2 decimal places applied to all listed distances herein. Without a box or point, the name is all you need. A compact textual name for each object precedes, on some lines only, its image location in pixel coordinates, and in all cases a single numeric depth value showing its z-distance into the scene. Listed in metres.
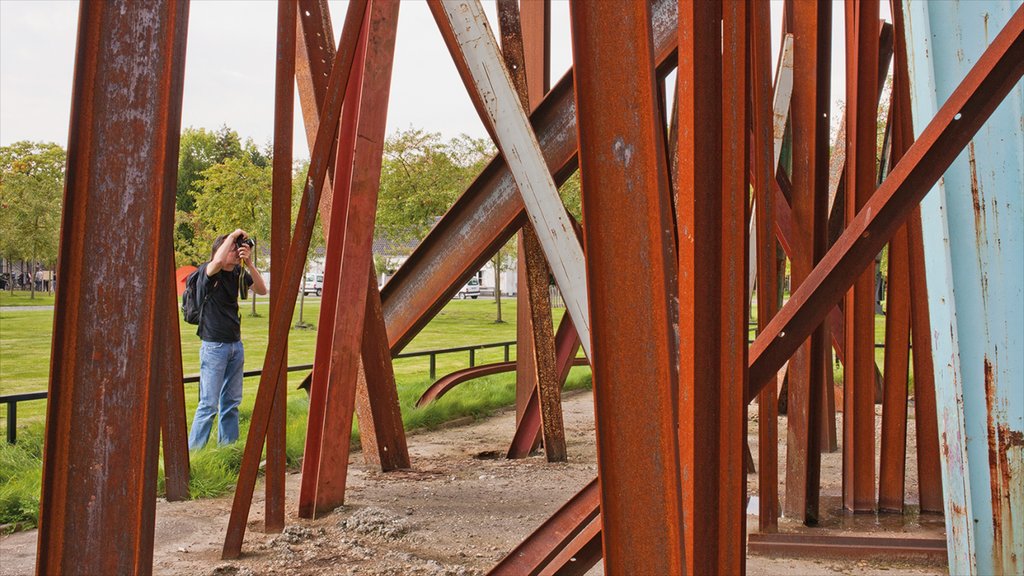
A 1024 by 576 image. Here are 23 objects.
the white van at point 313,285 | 45.38
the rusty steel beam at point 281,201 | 4.02
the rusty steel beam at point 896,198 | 2.10
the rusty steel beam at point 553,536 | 2.78
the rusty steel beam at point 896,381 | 4.41
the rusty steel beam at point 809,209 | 4.32
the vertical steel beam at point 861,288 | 4.28
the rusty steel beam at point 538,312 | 5.80
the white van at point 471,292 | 50.56
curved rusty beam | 8.15
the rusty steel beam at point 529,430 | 6.44
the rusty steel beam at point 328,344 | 4.71
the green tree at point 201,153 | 37.02
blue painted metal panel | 2.95
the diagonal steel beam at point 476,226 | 4.64
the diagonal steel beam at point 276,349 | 3.84
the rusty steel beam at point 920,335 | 4.11
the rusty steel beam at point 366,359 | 4.97
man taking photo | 6.20
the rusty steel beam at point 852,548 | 3.87
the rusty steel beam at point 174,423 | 4.55
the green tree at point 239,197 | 22.05
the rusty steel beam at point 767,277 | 3.39
